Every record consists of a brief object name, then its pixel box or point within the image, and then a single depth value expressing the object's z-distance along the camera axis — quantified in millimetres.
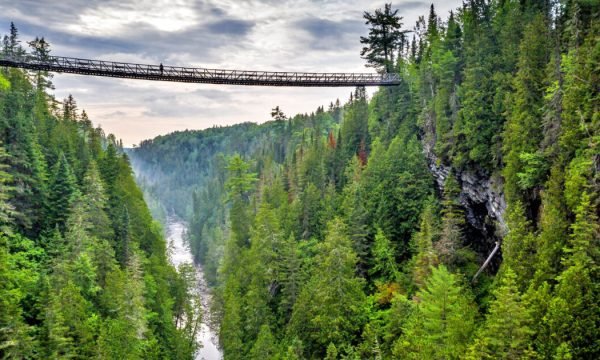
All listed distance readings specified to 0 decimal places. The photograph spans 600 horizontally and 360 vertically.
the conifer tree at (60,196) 46281
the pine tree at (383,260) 42594
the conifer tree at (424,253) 35625
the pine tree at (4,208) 35753
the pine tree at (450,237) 37250
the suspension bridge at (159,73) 39531
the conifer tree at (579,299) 20609
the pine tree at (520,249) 25484
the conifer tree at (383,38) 61094
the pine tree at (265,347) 38519
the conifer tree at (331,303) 37219
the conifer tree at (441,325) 25359
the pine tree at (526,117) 30641
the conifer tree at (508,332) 21031
